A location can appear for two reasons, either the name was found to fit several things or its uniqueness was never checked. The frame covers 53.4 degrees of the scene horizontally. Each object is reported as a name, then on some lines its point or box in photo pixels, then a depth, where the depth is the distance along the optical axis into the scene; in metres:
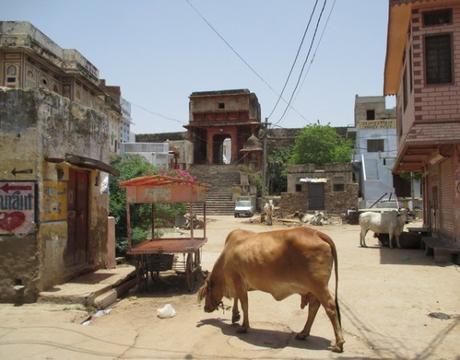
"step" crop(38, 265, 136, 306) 7.48
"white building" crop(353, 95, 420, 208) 37.00
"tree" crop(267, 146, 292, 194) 42.69
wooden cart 9.13
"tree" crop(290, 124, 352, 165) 39.75
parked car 33.00
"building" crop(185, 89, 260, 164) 44.50
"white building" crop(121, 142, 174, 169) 39.44
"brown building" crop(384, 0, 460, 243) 11.42
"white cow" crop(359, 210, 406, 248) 15.28
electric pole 33.45
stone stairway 36.06
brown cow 5.52
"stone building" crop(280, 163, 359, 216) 32.78
